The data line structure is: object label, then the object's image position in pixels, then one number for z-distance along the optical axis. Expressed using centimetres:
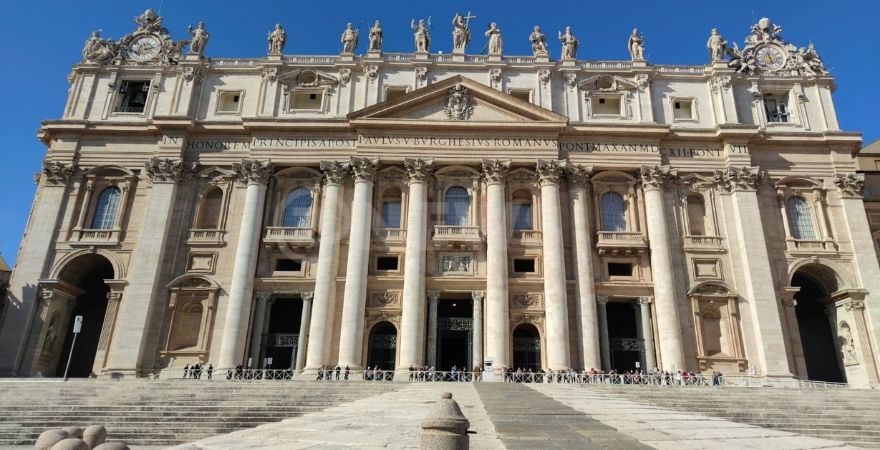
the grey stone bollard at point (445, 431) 631
